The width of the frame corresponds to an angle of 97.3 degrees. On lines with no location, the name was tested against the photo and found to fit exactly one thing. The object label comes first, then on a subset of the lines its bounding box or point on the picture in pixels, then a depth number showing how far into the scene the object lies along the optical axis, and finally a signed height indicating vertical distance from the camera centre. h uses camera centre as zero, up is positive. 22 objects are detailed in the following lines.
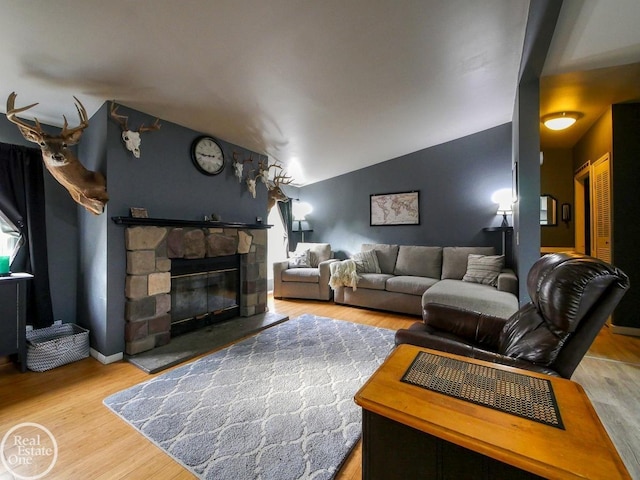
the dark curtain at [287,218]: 5.69 +0.44
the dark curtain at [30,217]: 2.47 +0.22
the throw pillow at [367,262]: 4.54 -0.38
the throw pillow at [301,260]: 5.00 -0.37
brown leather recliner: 1.13 -0.35
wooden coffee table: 0.67 -0.52
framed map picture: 4.78 +0.53
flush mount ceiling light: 3.40 +1.44
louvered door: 3.32 +0.37
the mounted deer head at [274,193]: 4.45 +0.74
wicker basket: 2.31 -0.90
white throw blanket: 4.28 -0.56
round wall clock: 3.11 +0.97
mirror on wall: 4.98 +0.47
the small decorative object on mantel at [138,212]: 2.55 +0.26
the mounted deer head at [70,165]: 2.12 +0.61
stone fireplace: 2.55 -0.19
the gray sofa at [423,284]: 3.07 -0.59
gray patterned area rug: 1.44 -1.11
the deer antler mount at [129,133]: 2.43 +0.96
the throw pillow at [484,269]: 3.56 -0.41
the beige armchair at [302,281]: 4.63 -0.70
